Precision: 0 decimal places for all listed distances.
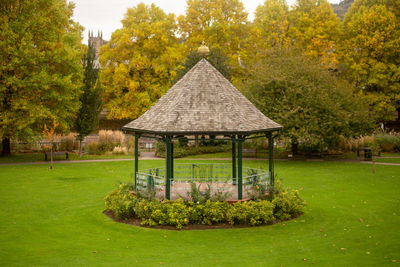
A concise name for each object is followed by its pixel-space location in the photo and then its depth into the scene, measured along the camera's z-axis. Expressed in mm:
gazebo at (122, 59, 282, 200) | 16688
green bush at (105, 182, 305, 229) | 15883
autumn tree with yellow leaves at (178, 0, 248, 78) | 49406
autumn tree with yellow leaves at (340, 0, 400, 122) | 44781
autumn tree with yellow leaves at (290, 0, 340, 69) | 47625
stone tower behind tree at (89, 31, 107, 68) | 115150
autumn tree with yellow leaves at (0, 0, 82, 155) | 33031
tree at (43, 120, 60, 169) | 31008
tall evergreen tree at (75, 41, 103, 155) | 39312
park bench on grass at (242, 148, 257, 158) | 38309
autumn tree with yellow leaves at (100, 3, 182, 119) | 48969
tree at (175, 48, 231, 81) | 43000
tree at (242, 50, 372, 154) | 32844
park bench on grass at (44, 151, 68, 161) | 36344
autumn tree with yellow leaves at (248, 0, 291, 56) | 48344
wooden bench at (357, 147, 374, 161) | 34938
